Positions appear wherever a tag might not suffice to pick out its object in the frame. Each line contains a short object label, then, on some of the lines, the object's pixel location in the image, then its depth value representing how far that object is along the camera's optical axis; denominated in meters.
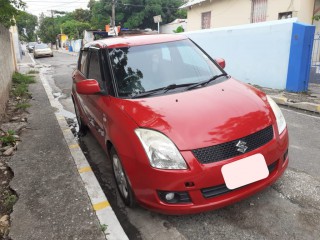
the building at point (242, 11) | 13.05
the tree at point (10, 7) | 6.82
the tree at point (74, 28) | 51.68
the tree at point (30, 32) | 85.94
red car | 2.49
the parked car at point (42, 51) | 28.63
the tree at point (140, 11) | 37.81
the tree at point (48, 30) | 68.62
